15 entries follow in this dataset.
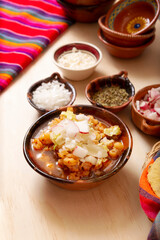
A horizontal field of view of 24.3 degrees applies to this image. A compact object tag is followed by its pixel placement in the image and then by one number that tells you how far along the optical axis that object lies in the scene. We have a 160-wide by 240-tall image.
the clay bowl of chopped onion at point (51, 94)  0.65
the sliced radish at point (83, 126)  0.54
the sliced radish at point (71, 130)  0.54
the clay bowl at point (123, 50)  0.76
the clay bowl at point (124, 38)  0.73
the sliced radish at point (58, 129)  0.54
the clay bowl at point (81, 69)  0.71
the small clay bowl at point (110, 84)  0.67
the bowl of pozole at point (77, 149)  0.52
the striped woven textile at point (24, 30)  0.76
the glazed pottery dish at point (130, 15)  0.80
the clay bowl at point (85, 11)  0.83
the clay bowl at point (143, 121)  0.60
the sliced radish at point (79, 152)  0.53
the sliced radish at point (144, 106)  0.64
